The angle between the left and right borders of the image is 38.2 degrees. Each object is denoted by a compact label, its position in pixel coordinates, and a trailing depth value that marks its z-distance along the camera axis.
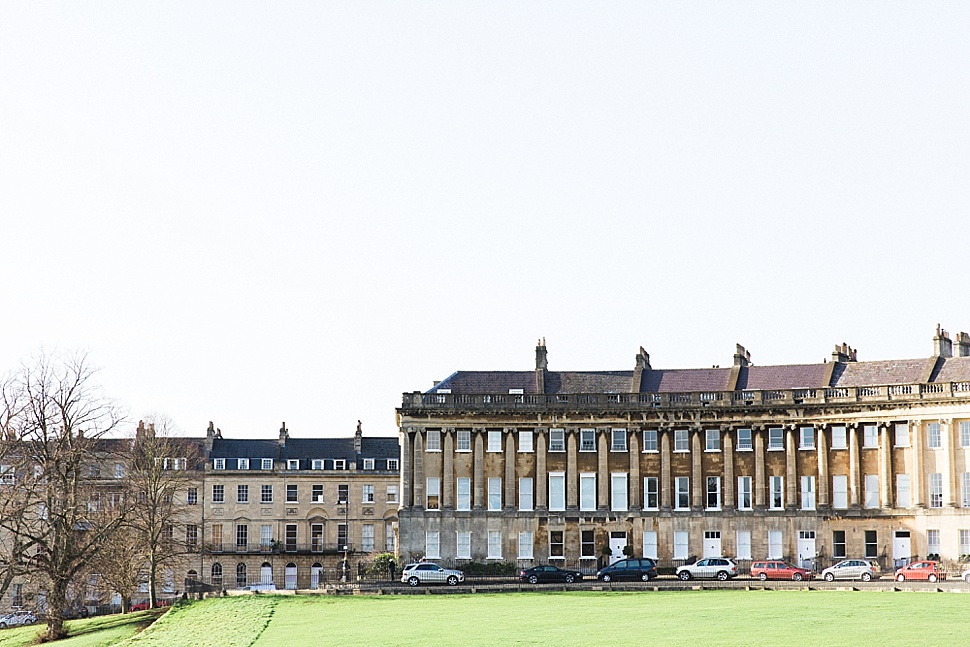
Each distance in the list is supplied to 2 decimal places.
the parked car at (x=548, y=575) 67.38
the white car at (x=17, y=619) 85.62
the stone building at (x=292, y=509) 113.75
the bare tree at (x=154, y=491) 75.00
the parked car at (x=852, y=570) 66.88
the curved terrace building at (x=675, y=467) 79.38
